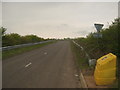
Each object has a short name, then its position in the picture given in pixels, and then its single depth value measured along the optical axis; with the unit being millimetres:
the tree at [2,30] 17126
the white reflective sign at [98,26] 6765
